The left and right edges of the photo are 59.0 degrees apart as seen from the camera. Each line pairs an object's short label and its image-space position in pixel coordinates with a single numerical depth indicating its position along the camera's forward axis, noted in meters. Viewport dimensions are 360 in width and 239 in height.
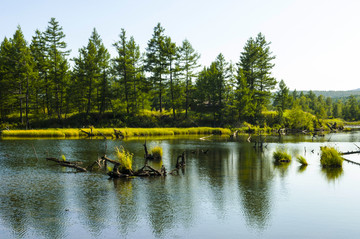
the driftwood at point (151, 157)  32.38
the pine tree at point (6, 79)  70.97
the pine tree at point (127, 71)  76.56
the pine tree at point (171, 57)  75.56
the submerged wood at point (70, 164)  25.25
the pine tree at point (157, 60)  75.94
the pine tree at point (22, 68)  67.44
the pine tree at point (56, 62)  75.31
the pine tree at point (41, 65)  75.06
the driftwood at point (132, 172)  22.98
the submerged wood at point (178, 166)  25.53
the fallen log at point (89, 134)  57.43
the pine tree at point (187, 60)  78.75
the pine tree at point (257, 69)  85.69
